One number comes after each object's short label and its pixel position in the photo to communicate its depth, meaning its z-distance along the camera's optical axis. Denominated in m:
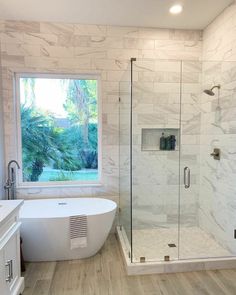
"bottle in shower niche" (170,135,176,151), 3.56
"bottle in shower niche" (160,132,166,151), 3.56
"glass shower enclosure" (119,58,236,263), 3.22
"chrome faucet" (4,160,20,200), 3.27
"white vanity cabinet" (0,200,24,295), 1.73
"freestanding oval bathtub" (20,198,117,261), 2.63
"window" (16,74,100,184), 3.46
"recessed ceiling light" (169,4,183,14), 2.90
